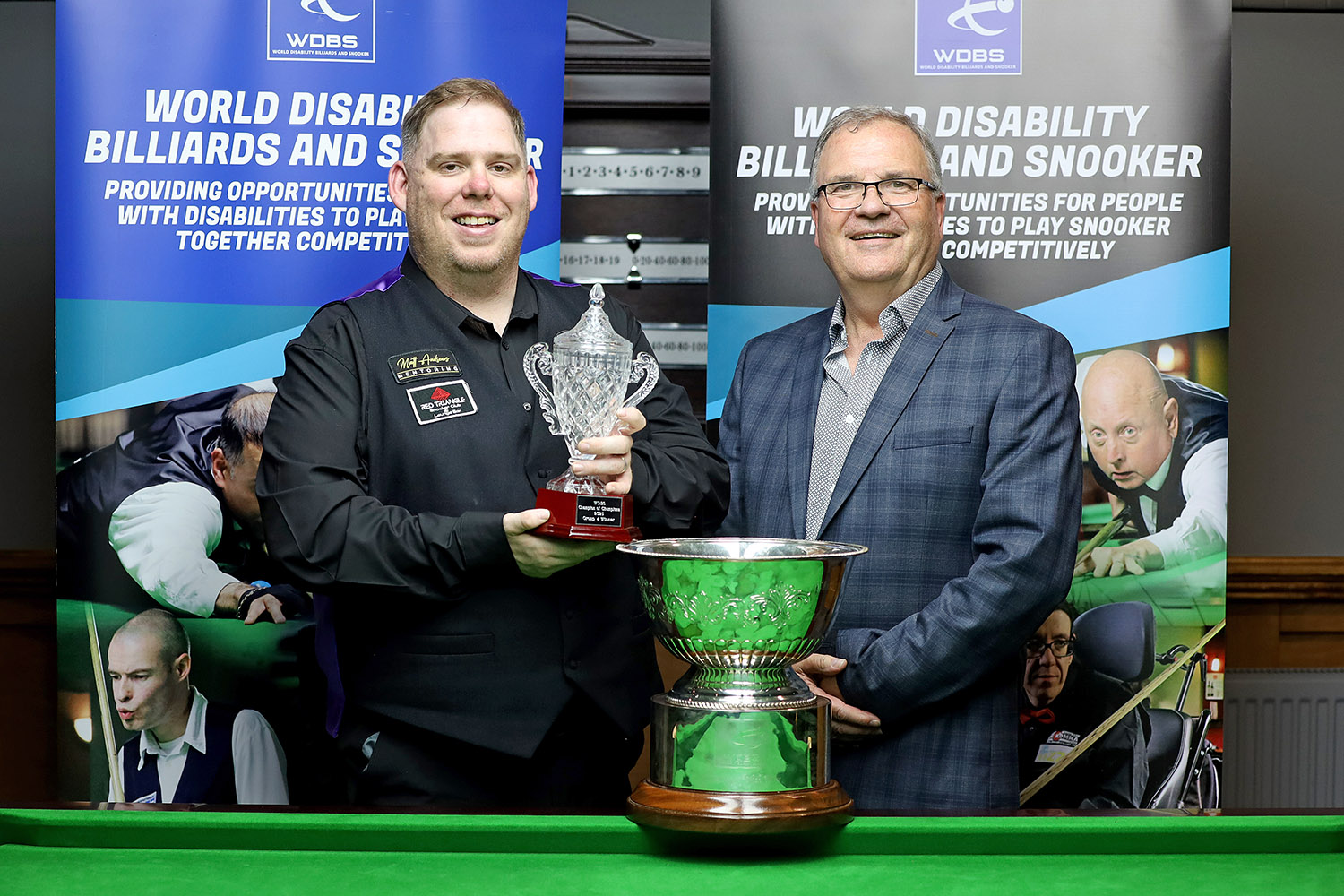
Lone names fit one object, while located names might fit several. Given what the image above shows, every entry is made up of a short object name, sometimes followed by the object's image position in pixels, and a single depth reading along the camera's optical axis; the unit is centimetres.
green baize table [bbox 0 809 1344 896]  141
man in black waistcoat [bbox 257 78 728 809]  226
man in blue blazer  244
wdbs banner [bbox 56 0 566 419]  311
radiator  388
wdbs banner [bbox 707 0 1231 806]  313
